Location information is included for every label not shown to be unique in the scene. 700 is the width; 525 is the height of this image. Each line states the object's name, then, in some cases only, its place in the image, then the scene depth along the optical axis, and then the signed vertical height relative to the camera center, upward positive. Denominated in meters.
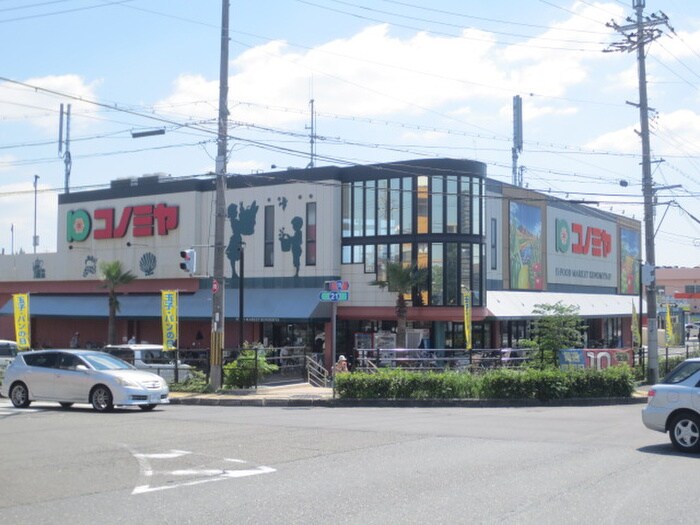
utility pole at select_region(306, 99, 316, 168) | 39.60 +8.23
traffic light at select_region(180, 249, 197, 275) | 24.36 +1.68
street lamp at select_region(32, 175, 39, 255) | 71.94 +6.53
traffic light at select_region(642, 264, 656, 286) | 28.30 +1.53
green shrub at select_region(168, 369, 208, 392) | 24.86 -2.11
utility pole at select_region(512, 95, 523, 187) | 49.50 +11.64
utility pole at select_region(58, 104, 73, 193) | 56.74 +11.29
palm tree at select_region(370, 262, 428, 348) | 34.88 +1.36
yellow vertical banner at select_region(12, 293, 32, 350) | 32.78 -0.07
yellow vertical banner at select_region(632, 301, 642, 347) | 38.81 -0.53
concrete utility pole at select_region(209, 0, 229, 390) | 23.78 +2.87
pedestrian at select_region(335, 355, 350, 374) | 26.47 -1.60
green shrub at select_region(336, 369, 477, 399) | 22.28 -1.87
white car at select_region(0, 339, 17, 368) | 30.56 -1.28
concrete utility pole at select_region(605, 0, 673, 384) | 27.84 +5.54
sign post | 21.83 +0.63
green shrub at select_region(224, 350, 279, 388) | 24.64 -1.66
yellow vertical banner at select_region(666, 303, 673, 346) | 43.03 -0.57
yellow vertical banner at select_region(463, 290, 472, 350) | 33.00 +0.21
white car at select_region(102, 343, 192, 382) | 26.69 -1.45
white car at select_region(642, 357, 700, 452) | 12.28 -1.36
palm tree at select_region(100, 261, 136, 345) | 41.34 +1.78
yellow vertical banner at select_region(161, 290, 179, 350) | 27.88 -0.17
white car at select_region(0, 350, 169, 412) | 18.62 -1.53
